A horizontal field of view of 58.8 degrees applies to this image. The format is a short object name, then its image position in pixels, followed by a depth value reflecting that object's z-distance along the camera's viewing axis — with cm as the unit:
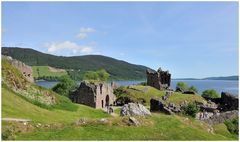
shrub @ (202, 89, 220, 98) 7229
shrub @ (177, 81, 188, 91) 8620
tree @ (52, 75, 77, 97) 6658
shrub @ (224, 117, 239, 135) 1853
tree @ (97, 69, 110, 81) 8456
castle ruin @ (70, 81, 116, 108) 3899
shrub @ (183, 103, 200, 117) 2720
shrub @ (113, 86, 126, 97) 5344
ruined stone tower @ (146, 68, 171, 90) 6198
